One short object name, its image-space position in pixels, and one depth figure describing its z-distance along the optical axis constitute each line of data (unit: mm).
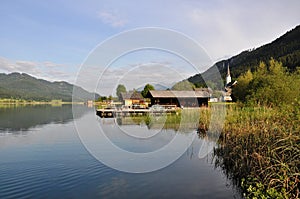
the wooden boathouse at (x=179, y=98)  39829
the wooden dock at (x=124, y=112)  33833
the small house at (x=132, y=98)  51224
